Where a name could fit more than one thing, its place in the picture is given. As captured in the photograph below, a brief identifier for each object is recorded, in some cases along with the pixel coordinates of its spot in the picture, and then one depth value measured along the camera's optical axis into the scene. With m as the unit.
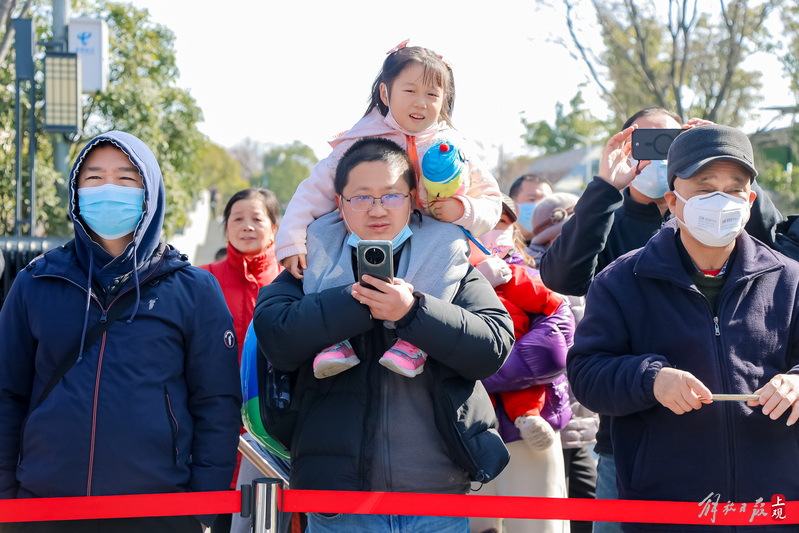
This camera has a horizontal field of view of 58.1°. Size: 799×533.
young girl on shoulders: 2.59
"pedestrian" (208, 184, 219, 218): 36.16
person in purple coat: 3.28
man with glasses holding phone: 2.20
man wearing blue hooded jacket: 2.29
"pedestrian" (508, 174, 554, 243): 5.60
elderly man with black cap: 2.24
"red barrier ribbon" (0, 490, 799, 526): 2.21
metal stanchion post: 2.32
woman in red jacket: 4.29
